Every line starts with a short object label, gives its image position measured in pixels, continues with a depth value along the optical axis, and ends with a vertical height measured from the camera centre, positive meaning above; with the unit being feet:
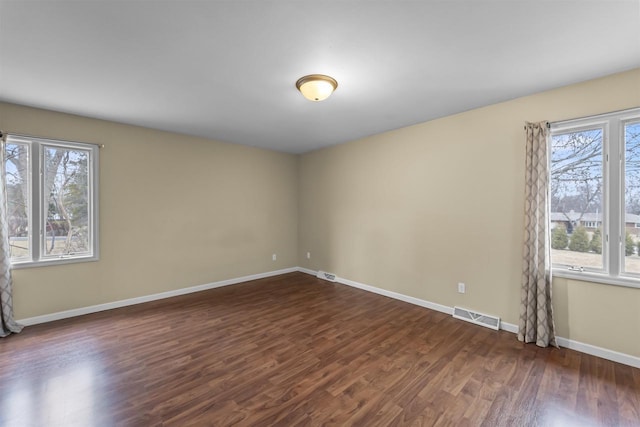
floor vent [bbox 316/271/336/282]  16.37 -4.12
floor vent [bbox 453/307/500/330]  9.98 -4.23
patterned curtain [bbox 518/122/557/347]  8.63 -1.25
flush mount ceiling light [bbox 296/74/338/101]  7.88 +3.91
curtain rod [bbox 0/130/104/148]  9.56 +2.95
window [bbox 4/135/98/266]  10.13 +0.48
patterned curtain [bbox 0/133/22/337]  9.34 -2.21
